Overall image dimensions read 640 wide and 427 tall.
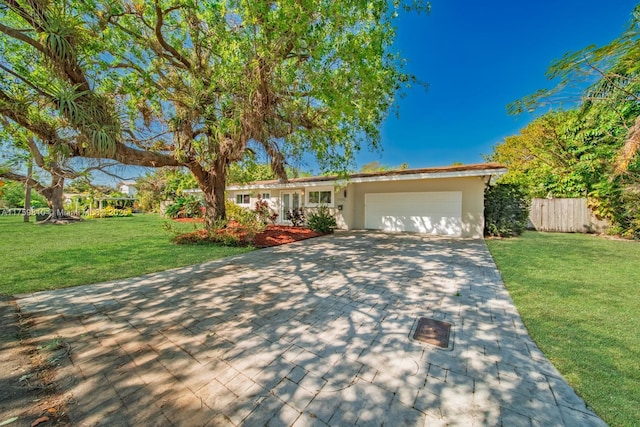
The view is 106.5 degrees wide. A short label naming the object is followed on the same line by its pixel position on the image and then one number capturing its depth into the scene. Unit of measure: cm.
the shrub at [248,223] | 823
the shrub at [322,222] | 1121
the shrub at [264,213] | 1384
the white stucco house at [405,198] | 1005
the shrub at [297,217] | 1356
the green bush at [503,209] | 1019
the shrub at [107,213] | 2044
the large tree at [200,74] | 430
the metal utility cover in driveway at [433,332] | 264
